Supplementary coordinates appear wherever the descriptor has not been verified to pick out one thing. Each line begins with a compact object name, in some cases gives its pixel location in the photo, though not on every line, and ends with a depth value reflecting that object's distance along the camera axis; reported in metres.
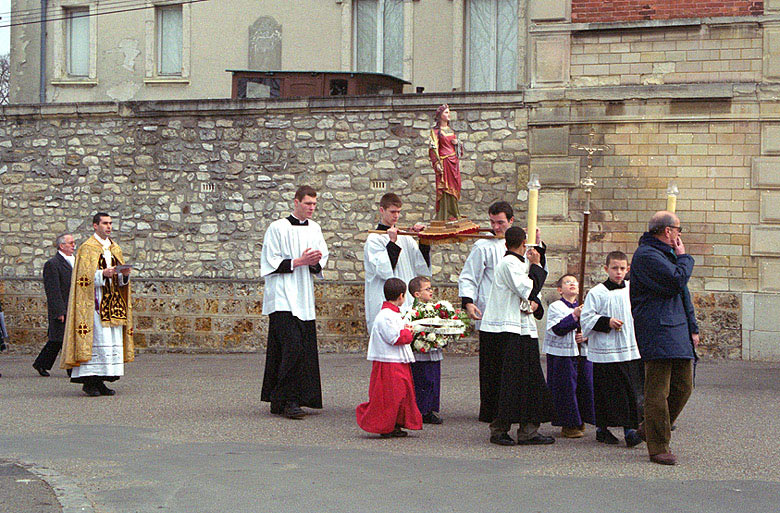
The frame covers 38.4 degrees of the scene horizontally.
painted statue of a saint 11.06
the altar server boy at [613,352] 8.64
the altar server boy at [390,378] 8.83
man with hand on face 7.61
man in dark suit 13.80
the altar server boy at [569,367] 8.98
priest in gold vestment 11.55
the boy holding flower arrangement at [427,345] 9.34
